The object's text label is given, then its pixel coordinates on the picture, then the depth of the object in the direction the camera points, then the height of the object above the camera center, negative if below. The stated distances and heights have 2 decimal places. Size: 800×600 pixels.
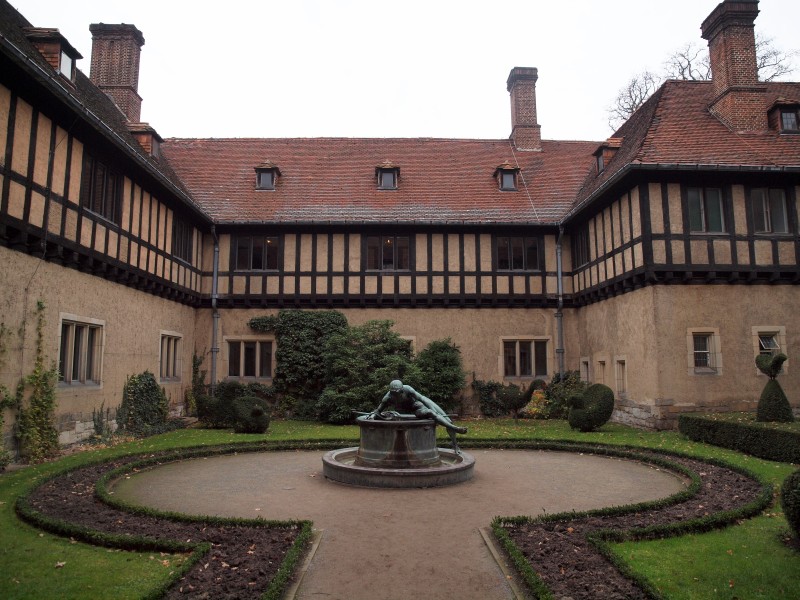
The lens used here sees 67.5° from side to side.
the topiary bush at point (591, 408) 15.56 -0.86
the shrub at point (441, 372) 19.38 +0.11
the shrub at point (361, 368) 18.06 +0.24
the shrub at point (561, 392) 20.05 -0.57
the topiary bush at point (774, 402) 13.05 -0.60
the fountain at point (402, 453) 9.25 -1.30
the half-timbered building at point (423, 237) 13.04 +4.08
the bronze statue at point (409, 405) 10.16 -0.51
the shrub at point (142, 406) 15.77 -0.83
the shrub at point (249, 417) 15.90 -1.10
